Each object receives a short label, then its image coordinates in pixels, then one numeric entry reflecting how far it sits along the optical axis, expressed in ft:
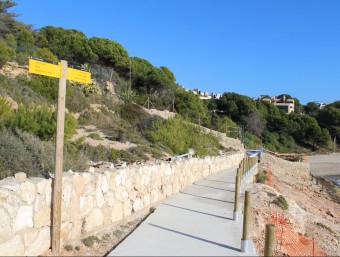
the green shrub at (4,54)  84.28
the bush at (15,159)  22.89
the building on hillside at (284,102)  445.78
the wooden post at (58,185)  18.03
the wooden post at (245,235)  19.86
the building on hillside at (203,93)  535.43
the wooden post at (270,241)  14.99
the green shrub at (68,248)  18.87
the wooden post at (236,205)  27.50
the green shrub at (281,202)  40.88
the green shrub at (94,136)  67.45
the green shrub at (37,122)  39.29
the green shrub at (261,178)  69.09
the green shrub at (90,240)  20.18
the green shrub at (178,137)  71.31
